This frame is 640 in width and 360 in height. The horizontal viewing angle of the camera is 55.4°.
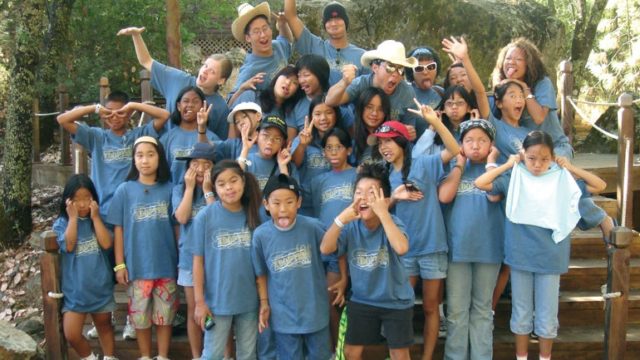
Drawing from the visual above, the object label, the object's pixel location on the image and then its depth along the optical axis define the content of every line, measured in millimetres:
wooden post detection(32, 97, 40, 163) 8812
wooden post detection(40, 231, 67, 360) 4141
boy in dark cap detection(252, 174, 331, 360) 3609
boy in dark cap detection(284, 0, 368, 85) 5180
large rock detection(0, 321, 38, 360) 4527
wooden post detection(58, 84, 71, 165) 8266
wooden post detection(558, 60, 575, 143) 6121
